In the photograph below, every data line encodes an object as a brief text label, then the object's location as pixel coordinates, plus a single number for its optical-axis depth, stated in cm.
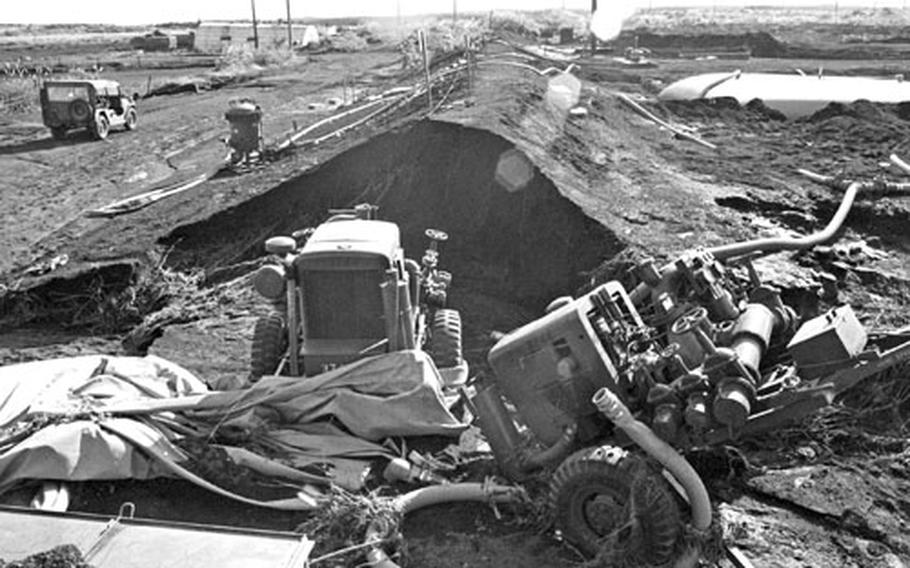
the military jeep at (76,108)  2650
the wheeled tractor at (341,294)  963
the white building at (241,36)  6311
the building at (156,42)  6488
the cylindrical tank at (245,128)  1989
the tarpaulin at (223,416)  866
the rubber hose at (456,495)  798
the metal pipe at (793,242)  1175
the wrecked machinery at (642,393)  707
